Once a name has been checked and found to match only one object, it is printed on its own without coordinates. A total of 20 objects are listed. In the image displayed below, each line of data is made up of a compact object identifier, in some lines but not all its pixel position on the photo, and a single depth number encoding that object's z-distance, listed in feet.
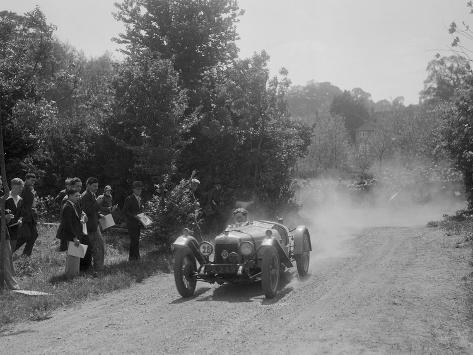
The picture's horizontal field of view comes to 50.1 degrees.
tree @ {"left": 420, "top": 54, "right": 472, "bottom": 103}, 190.90
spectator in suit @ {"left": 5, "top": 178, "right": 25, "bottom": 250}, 37.81
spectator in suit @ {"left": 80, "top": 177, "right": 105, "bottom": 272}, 37.40
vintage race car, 29.81
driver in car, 35.83
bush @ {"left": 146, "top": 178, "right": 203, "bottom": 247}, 45.83
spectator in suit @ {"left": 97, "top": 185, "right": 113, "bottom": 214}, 42.29
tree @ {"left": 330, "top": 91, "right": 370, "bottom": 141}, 284.20
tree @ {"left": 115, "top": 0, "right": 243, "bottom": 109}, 75.77
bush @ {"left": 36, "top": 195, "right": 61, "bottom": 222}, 60.39
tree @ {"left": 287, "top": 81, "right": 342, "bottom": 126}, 408.92
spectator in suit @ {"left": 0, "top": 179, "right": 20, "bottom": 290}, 31.40
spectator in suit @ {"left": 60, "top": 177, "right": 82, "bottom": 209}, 35.99
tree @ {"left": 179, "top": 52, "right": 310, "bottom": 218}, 69.36
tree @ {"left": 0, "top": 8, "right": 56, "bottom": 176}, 52.60
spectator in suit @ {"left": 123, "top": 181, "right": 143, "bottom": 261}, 41.63
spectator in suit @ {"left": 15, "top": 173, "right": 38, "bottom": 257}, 38.96
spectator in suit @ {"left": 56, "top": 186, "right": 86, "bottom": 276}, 34.78
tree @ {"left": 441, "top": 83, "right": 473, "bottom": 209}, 72.75
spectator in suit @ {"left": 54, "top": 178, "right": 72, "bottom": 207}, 36.24
